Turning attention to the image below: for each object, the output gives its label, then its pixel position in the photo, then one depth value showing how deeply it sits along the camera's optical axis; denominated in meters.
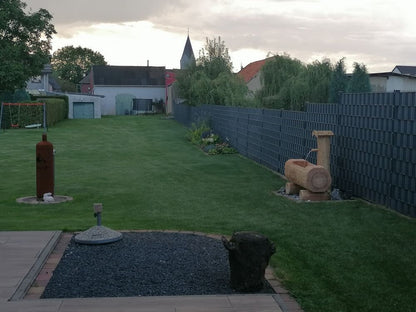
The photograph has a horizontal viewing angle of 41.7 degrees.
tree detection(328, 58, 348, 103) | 23.18
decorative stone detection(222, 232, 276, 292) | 5.35
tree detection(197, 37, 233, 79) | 41.69
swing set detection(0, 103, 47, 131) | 36.36
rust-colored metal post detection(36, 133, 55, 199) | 10.75
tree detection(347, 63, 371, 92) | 21.22
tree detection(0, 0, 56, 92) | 38.06
